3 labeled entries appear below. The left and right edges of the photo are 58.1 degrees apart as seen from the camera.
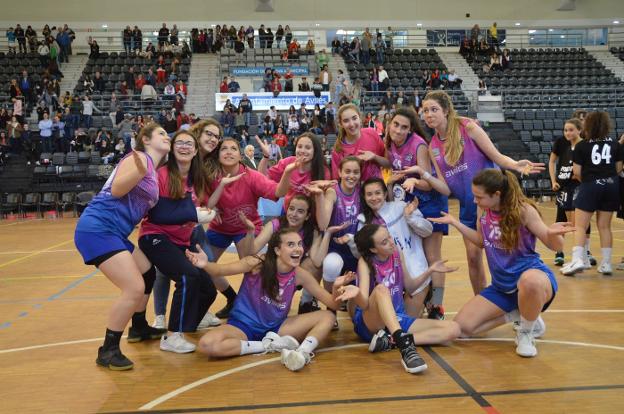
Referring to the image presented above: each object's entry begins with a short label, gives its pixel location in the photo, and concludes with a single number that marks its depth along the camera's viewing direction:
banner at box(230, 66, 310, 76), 22.77
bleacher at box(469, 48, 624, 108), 21.75
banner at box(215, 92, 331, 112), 20.67
